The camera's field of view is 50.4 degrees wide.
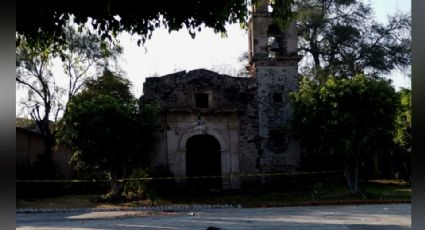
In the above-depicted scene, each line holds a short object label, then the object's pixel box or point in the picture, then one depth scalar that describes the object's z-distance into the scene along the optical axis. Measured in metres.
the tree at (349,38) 24.02
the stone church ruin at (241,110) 17.30
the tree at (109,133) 14.84
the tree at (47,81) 20.22
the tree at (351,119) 14.44
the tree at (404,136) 17.98
